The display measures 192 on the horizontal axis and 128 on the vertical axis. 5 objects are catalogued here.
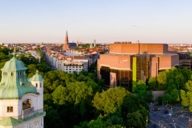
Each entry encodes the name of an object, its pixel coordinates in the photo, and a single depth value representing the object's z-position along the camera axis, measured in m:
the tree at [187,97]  95.29
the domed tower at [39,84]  42.62
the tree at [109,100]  72.72
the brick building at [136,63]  126.31
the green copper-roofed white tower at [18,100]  38.56
